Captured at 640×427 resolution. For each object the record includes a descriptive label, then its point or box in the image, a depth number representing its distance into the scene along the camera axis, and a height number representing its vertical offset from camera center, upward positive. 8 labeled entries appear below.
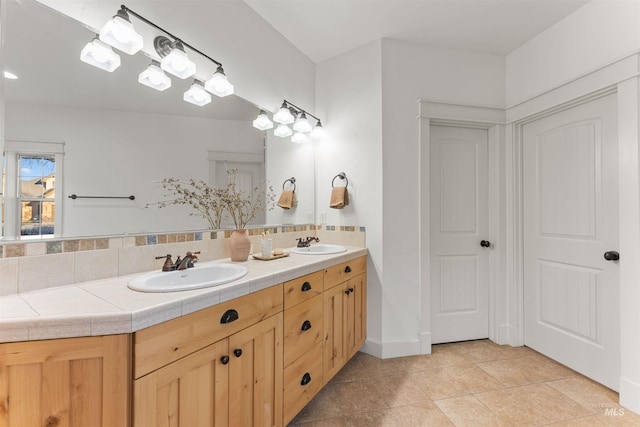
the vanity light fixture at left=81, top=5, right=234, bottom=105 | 1.19 +0.78
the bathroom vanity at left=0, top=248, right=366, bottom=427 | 0.74 -0.49
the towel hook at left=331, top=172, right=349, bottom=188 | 2.43 +0.35
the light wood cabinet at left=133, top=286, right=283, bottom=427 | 0.84 -0.55
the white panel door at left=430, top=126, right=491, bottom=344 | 2.45 -0.16
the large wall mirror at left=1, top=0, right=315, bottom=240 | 1.07 +0.38
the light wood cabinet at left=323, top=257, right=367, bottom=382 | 1.75 -0.68
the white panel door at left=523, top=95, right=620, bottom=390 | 1.85 -0.16
